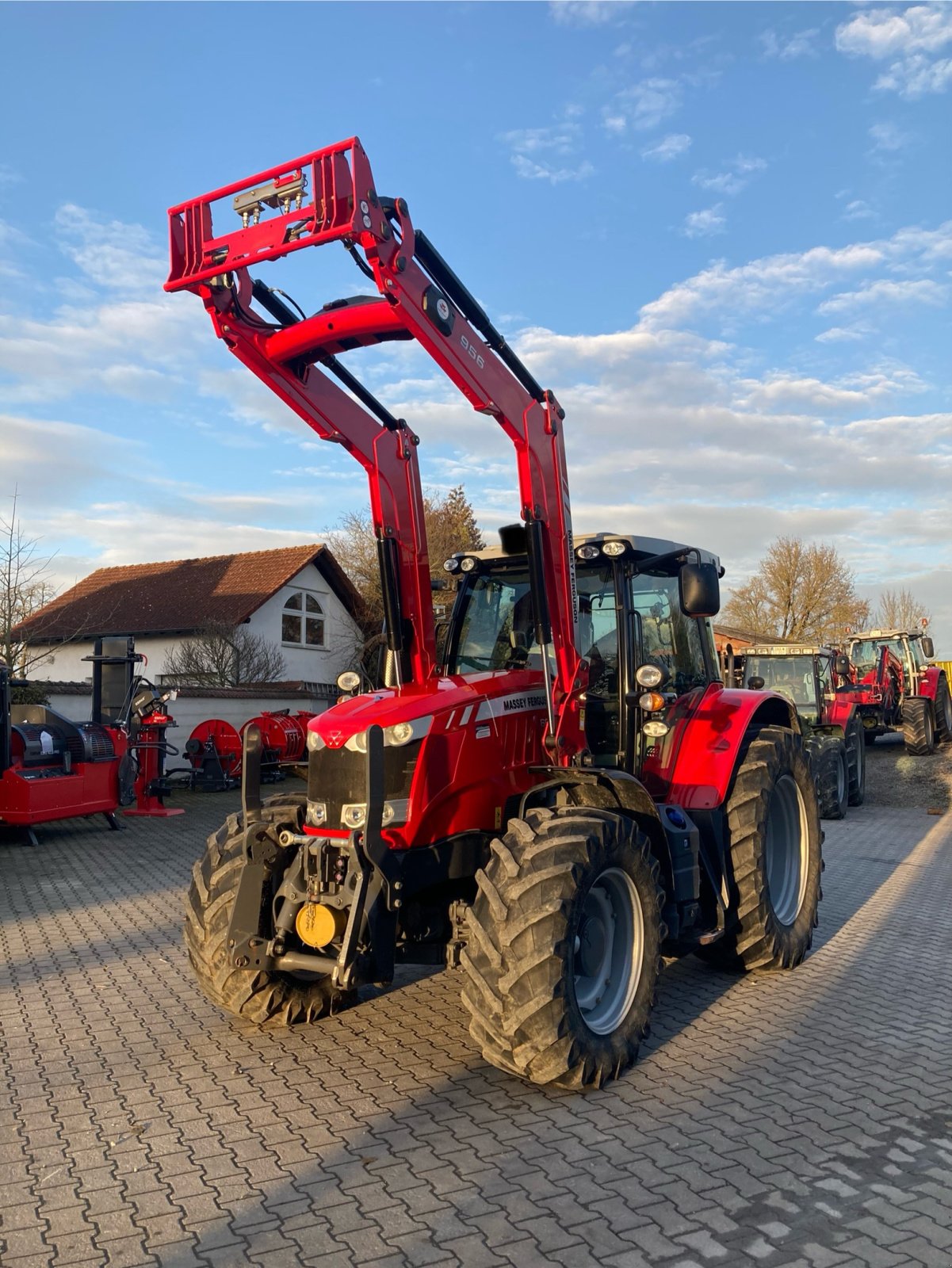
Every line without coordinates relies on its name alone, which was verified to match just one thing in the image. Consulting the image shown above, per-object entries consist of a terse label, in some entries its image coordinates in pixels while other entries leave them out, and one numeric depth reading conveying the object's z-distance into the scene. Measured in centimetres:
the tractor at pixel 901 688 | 1964
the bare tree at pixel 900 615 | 5453
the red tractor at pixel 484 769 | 405
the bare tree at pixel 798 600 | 4312
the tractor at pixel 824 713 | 1334
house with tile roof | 2520
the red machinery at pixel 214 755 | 1644
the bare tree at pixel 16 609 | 1788
